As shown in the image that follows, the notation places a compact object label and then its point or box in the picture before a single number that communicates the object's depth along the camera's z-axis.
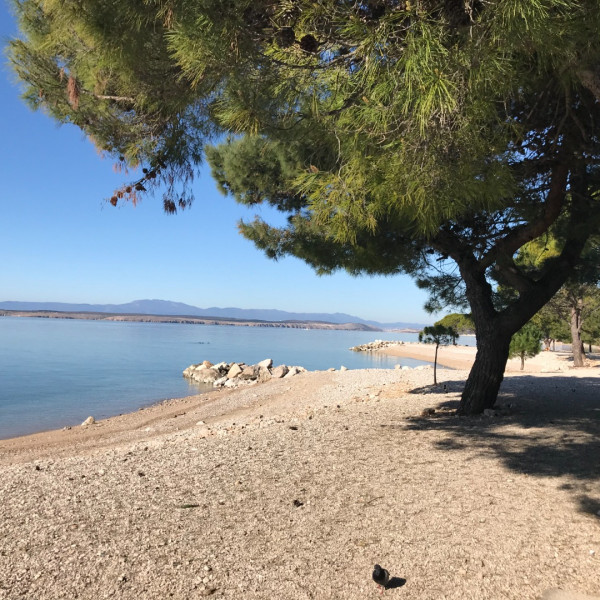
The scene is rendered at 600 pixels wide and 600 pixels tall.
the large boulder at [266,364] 24.93
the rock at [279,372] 22.43
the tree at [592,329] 26.66
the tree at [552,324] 22.55
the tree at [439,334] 13.56
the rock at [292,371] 22.22
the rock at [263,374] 21.70
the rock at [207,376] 24.23
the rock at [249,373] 22.83
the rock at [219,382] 22.20
